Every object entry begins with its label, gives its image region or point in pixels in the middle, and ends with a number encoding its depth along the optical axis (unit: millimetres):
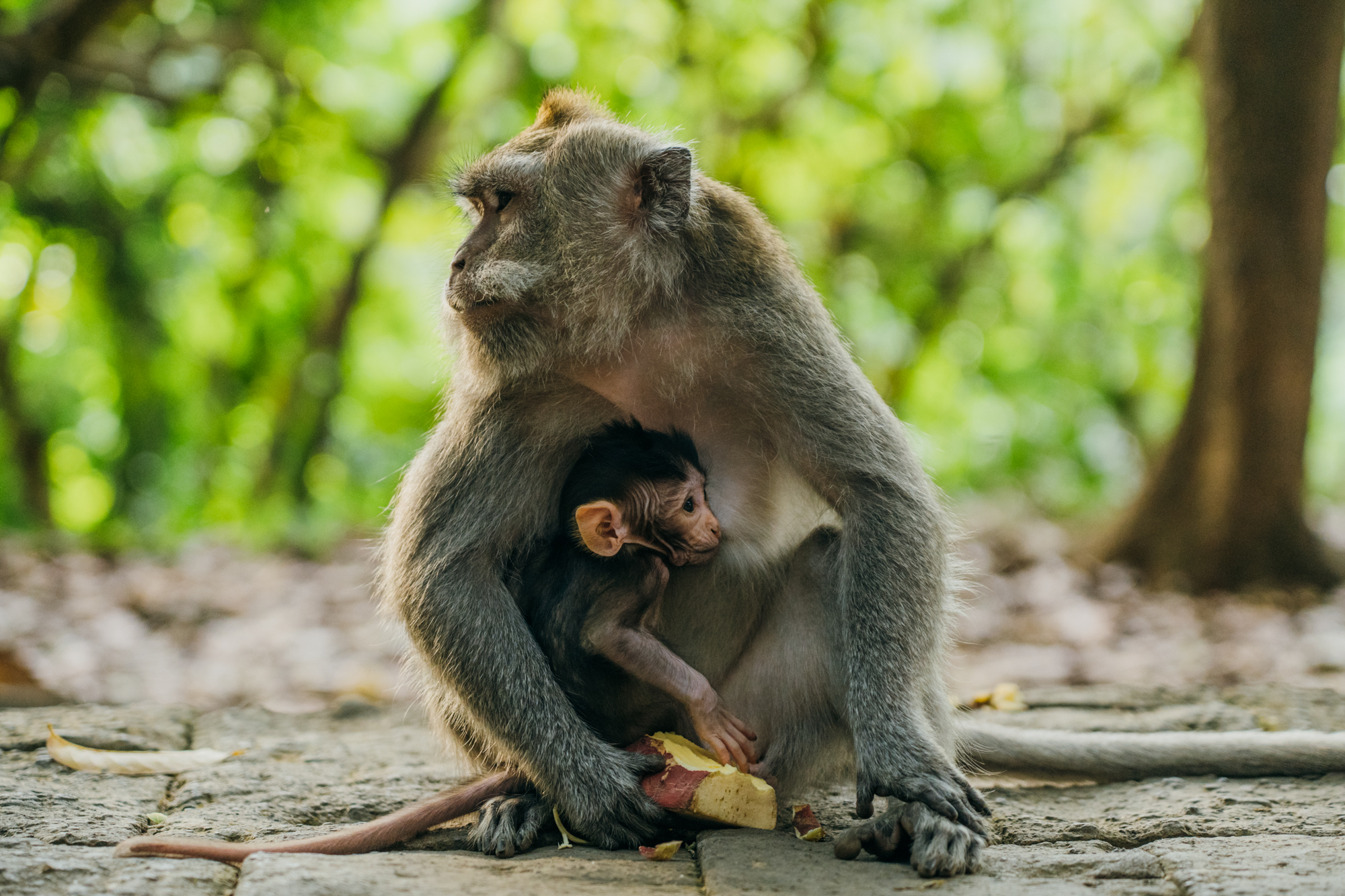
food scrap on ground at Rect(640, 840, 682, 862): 2605
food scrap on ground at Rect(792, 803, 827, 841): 2756
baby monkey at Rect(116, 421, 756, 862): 2787
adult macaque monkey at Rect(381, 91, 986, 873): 2809
